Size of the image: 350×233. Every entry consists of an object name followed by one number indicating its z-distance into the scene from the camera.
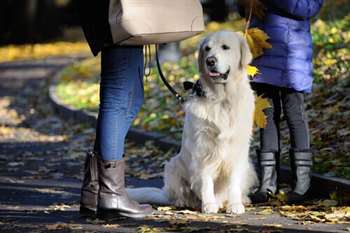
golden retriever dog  11.14
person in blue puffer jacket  11.69
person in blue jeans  9.96
